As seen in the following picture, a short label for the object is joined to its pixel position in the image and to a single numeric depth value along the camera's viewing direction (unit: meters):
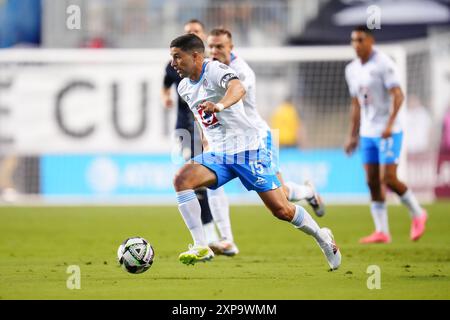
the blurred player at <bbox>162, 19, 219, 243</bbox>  10.70
